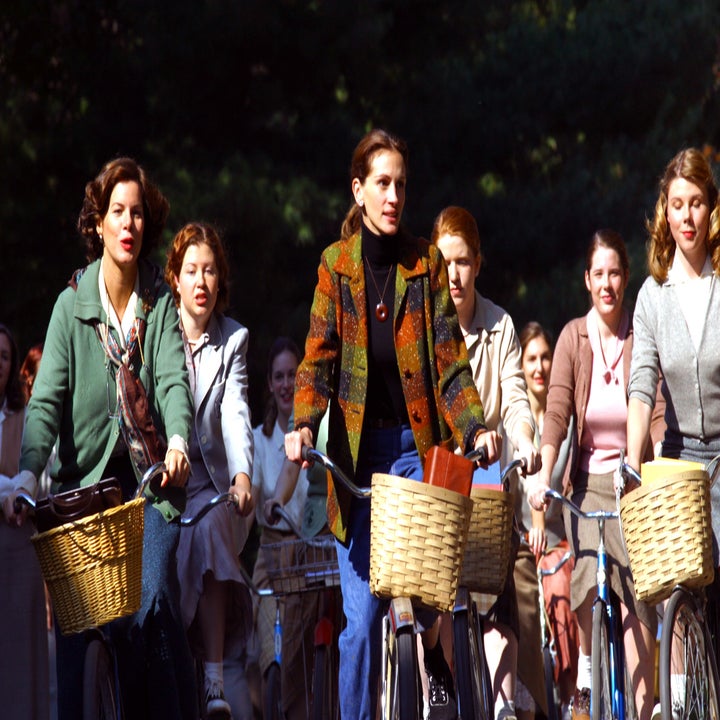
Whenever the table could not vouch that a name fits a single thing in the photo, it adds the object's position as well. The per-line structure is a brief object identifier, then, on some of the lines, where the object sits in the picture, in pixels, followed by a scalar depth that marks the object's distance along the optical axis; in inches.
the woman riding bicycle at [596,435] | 595.8
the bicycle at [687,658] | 492.7
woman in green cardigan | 489.7
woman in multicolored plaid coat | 493.4
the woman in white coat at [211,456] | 579.8
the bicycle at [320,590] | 610.9
